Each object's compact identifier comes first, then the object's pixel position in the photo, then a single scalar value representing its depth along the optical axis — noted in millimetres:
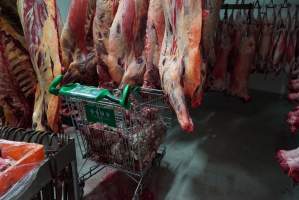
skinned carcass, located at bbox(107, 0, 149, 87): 1514
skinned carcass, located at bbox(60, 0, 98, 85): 1764
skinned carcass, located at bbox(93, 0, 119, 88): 1649
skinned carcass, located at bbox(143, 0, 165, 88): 1386
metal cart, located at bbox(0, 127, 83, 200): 803
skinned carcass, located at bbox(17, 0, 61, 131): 1376
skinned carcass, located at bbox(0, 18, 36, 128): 1615
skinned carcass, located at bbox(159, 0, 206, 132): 1070
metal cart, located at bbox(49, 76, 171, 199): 1279
